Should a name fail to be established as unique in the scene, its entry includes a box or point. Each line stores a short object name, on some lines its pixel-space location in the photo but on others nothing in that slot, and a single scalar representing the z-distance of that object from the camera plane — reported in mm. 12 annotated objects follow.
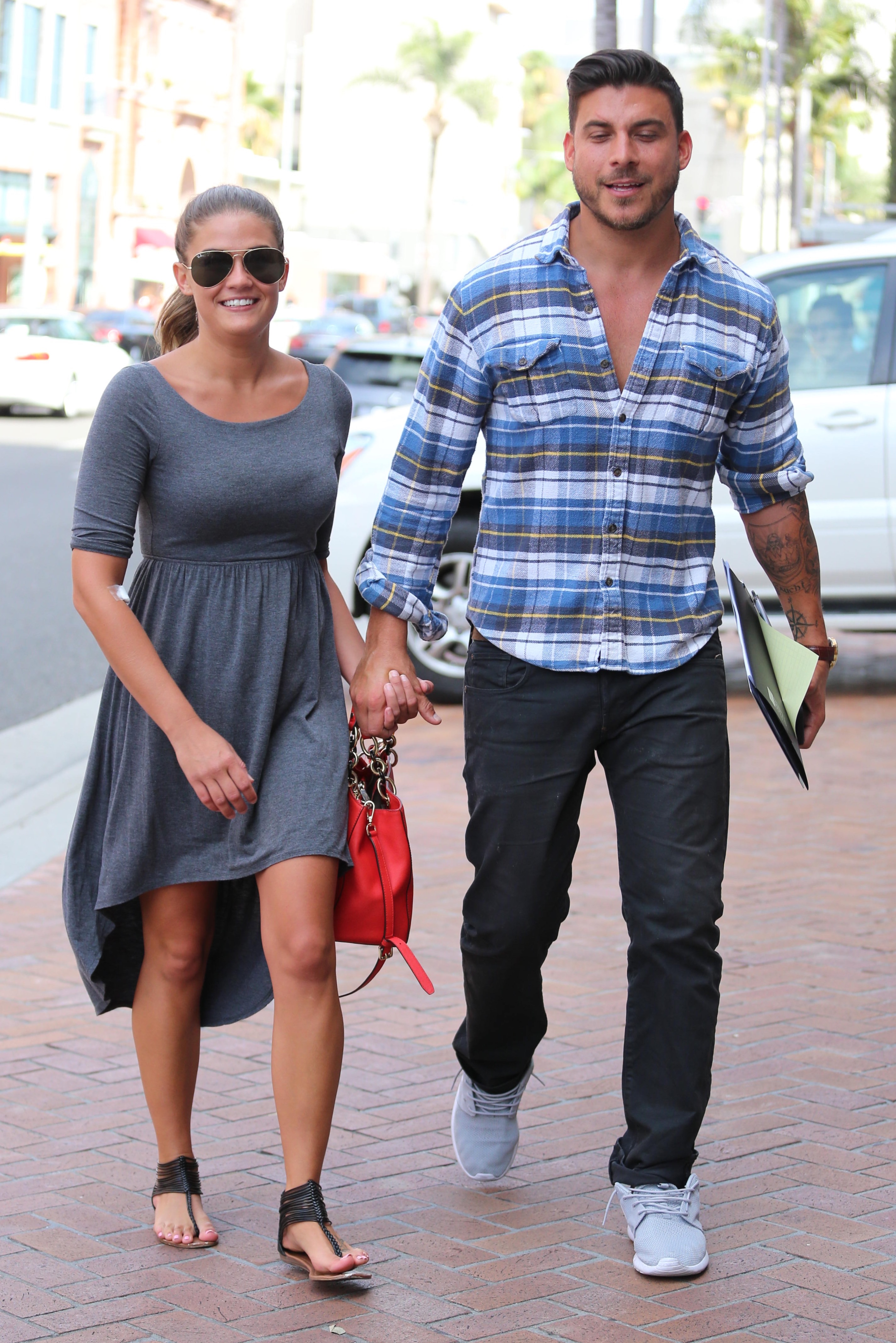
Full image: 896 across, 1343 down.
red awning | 62156
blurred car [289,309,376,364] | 27969
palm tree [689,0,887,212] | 53906
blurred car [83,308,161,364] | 35531
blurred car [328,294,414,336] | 53094
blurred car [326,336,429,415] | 14773
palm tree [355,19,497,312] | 75375
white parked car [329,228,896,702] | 8664
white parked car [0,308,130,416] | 27109
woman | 3109
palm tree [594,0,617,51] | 13211
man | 3225
